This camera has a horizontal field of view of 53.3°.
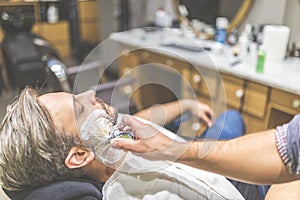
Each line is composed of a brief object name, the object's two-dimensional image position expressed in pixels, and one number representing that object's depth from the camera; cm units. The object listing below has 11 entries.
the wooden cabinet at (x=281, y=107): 151
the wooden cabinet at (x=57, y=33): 322
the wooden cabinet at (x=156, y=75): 149
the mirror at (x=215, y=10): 213
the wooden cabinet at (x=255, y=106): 163
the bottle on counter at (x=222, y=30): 215
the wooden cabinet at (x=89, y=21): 354
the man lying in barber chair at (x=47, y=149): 81
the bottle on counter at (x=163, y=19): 258
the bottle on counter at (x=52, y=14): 297
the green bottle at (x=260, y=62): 165
